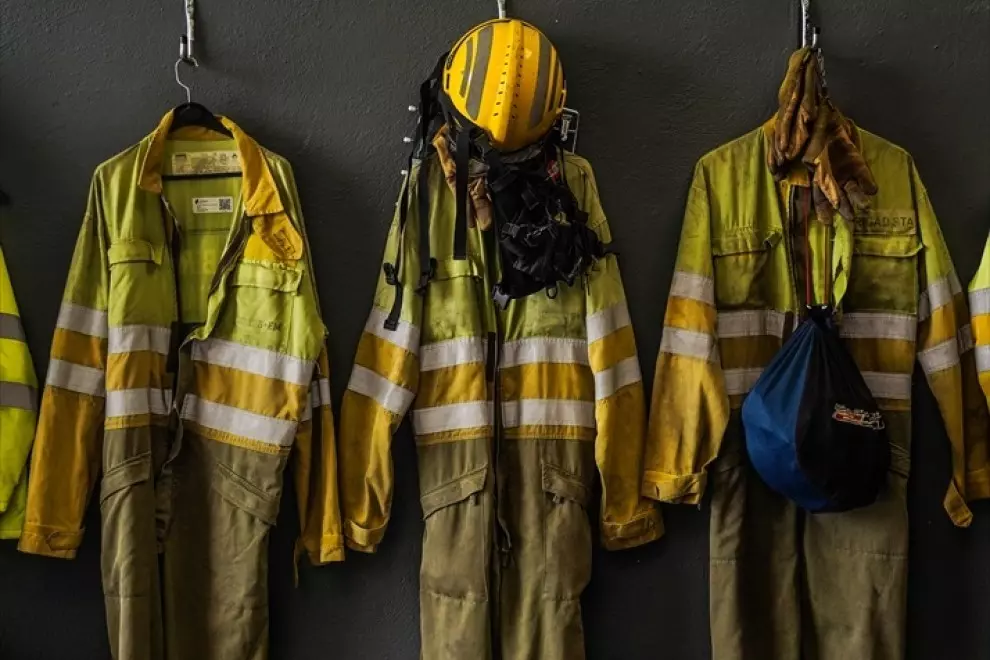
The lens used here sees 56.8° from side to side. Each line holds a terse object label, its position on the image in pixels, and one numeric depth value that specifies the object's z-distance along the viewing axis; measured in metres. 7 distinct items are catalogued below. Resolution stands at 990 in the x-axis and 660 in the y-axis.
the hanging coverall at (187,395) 2.18
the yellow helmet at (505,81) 2.14
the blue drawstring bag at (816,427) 2.15
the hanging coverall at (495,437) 2.25
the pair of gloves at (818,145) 2.27
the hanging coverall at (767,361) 2.31
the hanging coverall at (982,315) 2.34
